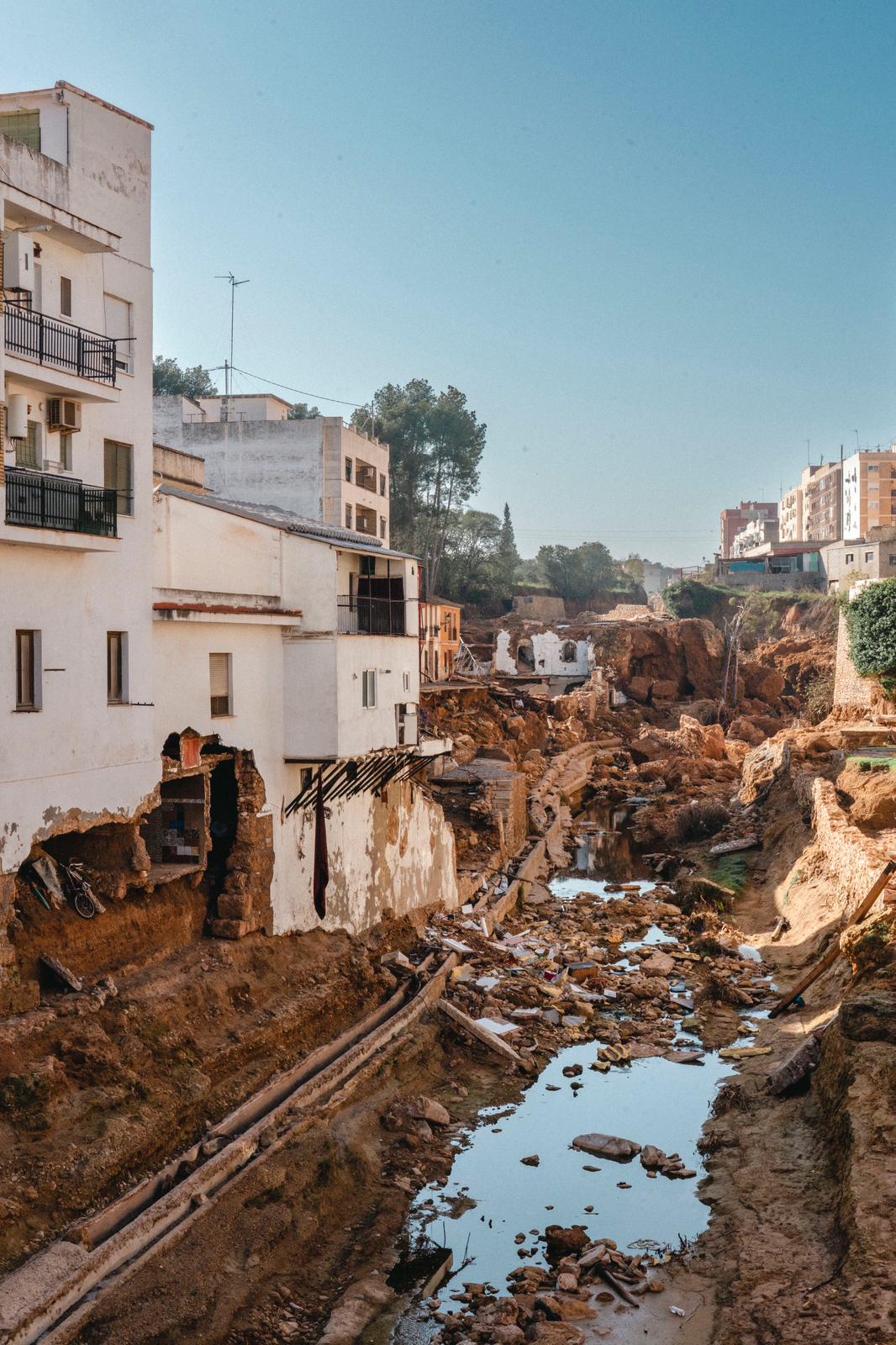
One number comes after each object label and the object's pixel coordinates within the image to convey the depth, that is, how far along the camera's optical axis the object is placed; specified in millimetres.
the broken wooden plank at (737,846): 36688
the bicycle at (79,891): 16297
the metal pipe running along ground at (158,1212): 11266
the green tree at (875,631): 45406
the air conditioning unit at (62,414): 16000
